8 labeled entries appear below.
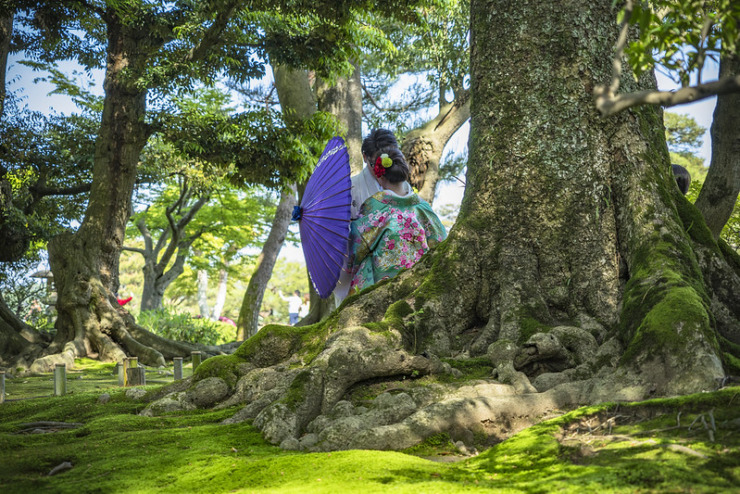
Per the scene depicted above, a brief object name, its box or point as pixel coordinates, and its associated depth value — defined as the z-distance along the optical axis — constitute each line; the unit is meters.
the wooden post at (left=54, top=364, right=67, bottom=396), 5.73
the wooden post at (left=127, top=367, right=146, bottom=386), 6.55
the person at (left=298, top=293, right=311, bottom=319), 23.91
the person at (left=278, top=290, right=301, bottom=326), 21.52
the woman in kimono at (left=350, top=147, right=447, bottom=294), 5.77
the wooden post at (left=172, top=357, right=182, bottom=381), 6.80
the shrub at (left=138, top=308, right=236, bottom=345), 15.94
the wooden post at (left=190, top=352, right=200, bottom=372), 7.12
